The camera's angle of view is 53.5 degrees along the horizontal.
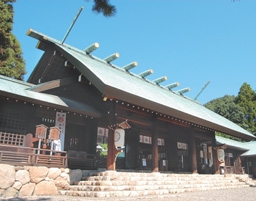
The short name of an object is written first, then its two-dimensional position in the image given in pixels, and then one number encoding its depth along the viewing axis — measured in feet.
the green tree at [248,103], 124.57
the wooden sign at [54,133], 34.58
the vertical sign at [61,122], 37.26
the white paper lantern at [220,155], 57.62
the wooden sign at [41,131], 33.73
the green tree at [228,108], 129.29
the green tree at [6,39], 49.37
